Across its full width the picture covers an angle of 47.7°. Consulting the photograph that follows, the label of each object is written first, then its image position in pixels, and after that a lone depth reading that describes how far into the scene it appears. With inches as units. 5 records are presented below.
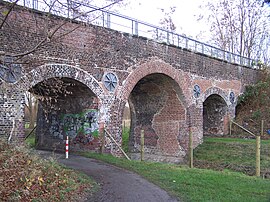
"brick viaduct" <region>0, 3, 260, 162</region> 405.0
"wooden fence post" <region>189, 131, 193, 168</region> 473.7
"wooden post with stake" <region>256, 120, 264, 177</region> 421.7
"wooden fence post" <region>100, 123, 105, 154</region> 508.9
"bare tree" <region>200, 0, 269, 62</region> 1213.1
